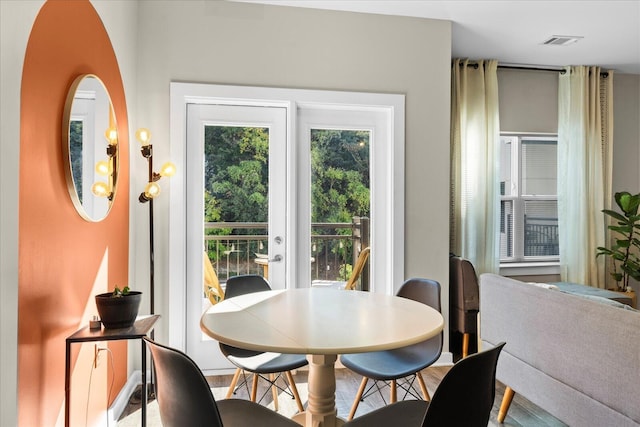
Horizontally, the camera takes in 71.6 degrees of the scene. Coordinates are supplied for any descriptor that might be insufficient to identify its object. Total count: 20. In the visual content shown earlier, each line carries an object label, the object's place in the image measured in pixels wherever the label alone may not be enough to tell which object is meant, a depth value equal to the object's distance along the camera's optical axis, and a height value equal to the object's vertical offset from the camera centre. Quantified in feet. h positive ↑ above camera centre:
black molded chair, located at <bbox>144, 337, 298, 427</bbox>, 4.11 -1.68
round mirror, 6.17 +1.05
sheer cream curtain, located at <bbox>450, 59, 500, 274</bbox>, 14.20 +1.41
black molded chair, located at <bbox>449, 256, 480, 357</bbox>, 11.92 -2.20
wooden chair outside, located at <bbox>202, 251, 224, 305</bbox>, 10.66 -1.64
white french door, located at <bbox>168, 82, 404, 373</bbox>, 10.37 +0.96
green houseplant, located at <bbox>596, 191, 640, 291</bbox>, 14.42 -0.52
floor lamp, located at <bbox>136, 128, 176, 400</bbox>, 8.91 +0.64
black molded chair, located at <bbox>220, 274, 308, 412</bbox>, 7.04 -2.35
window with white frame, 15.81 +0.68
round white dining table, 4.70 -1.32
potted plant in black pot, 6.14 -1.31
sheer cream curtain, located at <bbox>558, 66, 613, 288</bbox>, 15.15 +1.36
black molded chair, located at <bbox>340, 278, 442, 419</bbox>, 6.80 -2.33
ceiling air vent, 12.90 +5.24
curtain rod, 15.12 +5.17
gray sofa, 5.62 -1.99
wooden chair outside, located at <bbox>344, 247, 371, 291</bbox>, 11.36 -1.41
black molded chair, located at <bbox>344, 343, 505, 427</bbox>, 4.12 -1.71
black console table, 5.57 -1.59
